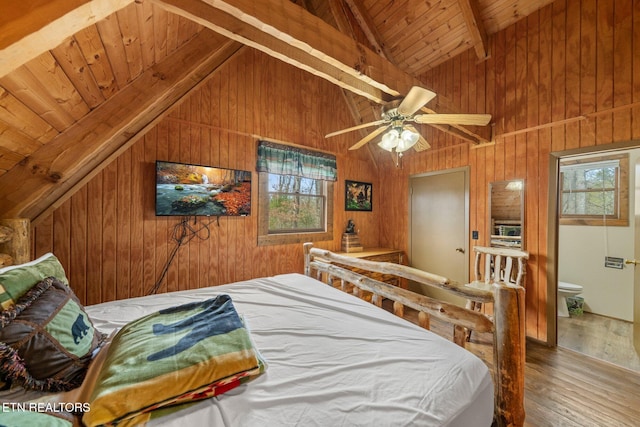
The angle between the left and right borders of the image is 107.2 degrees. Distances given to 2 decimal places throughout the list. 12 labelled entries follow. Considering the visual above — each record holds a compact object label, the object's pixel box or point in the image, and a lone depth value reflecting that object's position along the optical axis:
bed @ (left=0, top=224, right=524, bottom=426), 0.74
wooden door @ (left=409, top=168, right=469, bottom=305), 3.22
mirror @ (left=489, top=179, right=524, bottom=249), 2.73
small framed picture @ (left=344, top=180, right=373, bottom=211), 3.93
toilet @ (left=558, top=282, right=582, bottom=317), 3.13
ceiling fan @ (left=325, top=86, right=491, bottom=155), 1.67
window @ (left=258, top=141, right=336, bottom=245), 3.12
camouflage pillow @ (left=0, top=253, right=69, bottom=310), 0.85
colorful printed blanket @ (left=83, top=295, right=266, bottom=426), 0.68
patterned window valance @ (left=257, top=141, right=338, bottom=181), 3.09
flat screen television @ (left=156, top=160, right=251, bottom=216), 2.40
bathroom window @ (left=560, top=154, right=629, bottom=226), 3.14
